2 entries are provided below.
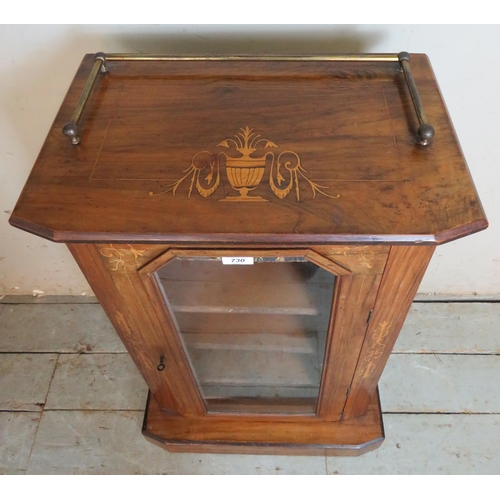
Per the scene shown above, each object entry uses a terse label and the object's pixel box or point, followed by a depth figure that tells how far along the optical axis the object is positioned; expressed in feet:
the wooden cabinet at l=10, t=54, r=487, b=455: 1.75
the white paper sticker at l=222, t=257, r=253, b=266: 1.87
